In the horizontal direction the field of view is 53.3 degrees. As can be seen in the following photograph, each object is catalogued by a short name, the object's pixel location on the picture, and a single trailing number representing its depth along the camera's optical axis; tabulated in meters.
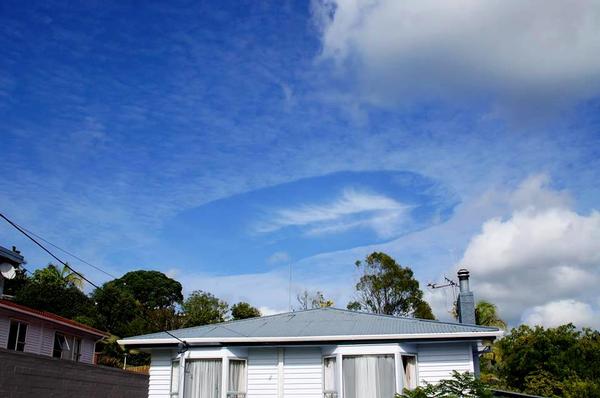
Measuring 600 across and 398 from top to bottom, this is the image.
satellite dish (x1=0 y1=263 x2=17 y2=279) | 15.05
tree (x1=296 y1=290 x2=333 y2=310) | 43.50
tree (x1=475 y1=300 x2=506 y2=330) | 44.41
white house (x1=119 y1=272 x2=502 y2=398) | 15.16
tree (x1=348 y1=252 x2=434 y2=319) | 42.66
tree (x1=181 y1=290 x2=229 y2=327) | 47.22
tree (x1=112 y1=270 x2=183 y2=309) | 68.00
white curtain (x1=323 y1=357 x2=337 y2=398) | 15.50
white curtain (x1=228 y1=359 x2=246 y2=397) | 15.95
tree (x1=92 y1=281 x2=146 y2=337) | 49.88
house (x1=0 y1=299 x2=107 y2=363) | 24.03
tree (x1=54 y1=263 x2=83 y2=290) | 54.00
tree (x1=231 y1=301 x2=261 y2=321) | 47.97
